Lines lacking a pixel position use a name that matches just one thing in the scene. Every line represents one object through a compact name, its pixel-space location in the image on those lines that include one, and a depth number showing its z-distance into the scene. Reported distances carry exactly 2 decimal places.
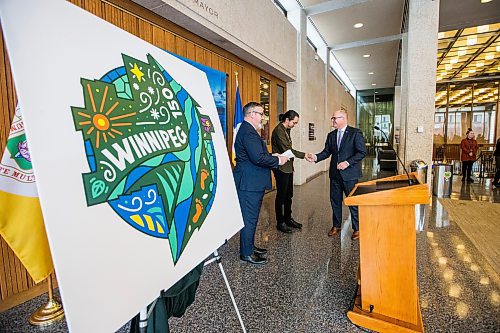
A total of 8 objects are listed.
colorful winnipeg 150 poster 0.69
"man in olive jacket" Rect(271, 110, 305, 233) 3.59
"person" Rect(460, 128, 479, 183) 7.58
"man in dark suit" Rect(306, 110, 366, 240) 3.24
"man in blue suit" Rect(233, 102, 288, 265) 2.69
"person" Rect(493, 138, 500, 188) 6.95
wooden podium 1.70
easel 0.98
